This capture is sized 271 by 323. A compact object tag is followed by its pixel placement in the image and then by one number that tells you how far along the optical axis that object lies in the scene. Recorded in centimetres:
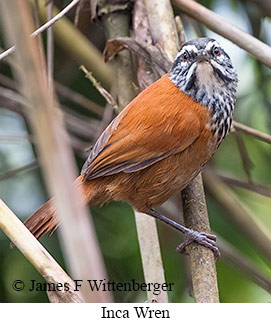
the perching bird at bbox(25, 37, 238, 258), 494
